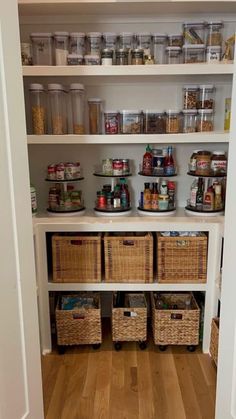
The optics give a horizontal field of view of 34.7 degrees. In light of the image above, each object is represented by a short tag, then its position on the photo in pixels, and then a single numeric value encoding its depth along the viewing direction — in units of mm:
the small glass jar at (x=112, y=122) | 2266
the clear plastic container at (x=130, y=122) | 2271
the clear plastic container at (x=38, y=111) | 2223
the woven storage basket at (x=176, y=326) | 2189
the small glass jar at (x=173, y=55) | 2191
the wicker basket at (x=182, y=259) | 2154
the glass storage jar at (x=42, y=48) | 2184
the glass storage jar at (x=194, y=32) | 2180
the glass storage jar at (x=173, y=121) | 2258
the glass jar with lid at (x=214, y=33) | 2172
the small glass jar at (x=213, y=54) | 2143
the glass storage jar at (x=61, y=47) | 2174
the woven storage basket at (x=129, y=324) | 2215
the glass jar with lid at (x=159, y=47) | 2216
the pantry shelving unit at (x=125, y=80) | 2090
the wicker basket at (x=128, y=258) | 2170
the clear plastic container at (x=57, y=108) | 2232
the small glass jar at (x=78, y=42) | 2184
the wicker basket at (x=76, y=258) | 2182
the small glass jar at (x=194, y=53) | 2170
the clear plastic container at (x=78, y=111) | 2309
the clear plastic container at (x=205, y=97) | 2254
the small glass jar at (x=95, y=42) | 2167
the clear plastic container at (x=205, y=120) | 2262
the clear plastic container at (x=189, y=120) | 2266
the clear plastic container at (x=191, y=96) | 2266
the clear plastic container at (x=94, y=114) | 2328
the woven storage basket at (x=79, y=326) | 2201
